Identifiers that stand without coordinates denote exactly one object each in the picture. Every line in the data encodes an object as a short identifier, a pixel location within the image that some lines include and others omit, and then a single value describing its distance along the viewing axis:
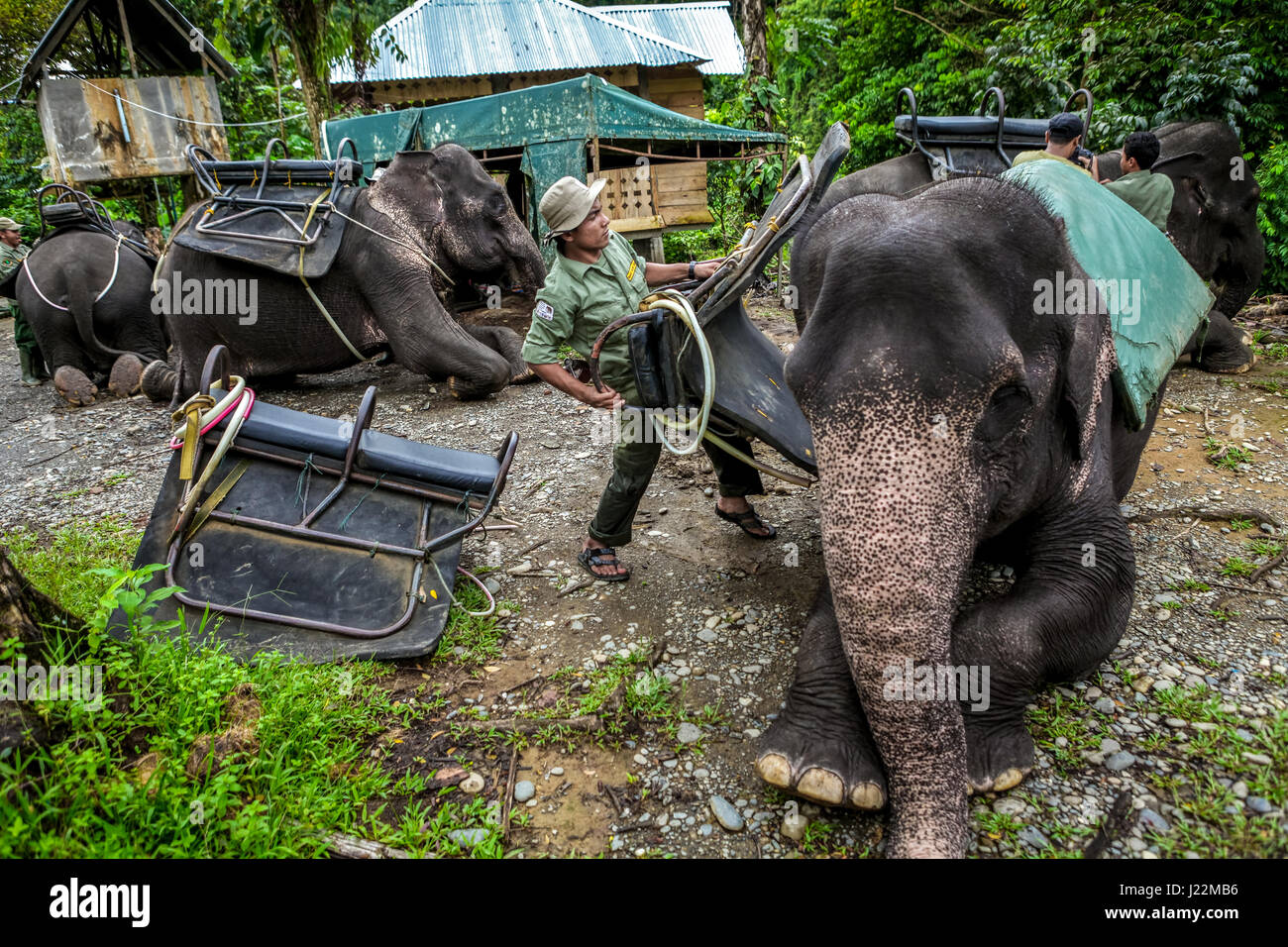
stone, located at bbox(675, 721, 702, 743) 2.76
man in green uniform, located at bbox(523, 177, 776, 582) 3.49
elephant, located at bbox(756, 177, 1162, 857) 1.96
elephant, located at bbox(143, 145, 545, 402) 6.72
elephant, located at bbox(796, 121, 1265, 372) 6.95
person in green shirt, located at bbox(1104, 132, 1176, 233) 5.89
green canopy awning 9.84
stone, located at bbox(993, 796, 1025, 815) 2.31
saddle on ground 3.19
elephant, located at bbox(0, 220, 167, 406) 7.95
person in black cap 4.68
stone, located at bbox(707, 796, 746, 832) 2.37
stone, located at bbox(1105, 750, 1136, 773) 2.47
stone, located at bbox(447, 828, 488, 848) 2.33
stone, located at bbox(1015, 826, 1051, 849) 2.21
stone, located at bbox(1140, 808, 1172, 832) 2.22
